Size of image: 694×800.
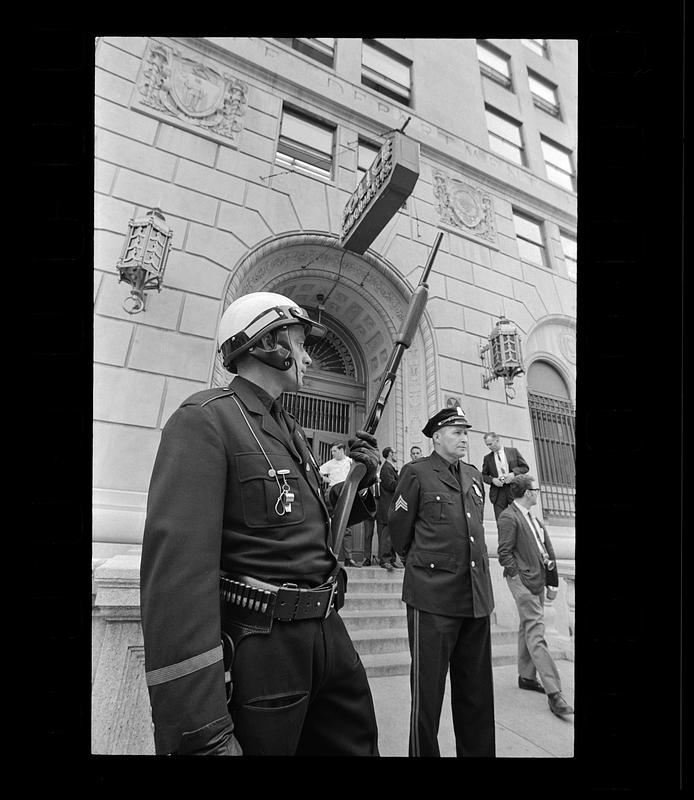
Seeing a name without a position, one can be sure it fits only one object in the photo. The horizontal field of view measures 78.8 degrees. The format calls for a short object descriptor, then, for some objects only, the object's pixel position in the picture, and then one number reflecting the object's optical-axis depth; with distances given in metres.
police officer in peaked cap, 2.37
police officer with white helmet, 1.17
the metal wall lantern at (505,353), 6.25
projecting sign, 4.79
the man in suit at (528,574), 3.46
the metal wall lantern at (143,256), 4.39
